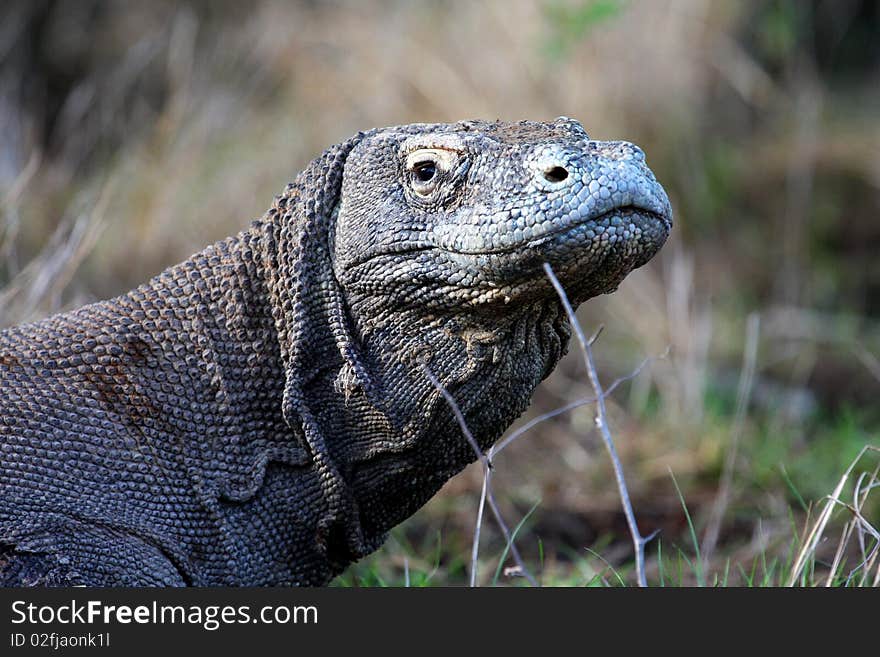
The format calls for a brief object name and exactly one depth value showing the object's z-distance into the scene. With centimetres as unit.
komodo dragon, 683
